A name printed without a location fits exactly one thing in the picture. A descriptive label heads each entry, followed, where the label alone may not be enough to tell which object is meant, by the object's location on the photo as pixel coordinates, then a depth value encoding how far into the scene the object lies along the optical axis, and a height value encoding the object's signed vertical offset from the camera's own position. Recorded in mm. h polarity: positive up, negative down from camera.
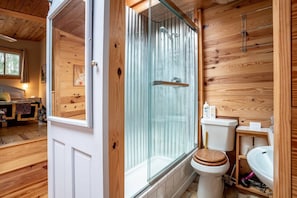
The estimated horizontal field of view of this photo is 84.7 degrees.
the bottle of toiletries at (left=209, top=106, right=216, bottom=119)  2154 -171
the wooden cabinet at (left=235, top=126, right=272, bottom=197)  1741 -581
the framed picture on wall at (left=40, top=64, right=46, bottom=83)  5680 +916
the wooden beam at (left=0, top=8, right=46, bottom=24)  2758 +1486
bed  4277 -252
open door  825 +4
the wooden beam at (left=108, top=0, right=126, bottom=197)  831 +9
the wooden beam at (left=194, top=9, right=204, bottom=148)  2230 +468
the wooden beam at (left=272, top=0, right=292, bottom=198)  387 +6
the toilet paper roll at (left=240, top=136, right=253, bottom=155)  1880 -533
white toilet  1520 -583
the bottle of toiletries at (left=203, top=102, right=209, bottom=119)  2180 -153
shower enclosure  1648 +49
